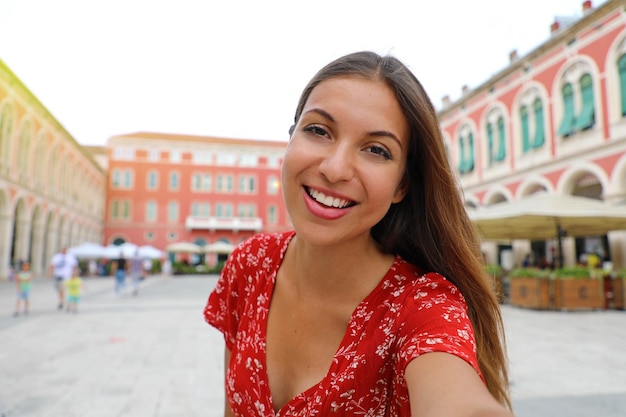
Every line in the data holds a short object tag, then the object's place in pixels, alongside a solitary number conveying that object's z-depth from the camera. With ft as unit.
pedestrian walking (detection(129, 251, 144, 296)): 47.03
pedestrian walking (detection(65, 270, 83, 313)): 29.45
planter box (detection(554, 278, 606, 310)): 29.86
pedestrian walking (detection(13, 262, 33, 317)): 27.73
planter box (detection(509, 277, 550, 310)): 30.37
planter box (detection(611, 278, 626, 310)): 30.42
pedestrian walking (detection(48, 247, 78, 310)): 31.73
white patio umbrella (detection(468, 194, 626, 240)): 28.60
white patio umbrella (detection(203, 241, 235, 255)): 108.88
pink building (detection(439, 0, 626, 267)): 45.11
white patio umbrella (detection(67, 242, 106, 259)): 69.56
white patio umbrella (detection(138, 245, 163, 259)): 74.70
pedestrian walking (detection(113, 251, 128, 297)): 43.81
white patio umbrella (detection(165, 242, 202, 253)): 102.73
